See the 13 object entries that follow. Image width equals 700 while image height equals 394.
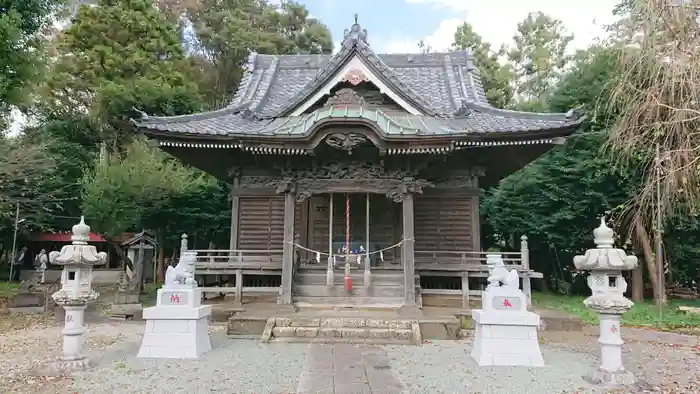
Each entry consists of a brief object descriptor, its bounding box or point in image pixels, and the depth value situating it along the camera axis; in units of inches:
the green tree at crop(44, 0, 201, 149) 873.5
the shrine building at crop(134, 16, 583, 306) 396.2
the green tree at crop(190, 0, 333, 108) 1185.4
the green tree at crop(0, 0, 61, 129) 436.5
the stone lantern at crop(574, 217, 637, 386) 232.1
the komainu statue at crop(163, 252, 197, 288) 290.5
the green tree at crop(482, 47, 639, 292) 613.9
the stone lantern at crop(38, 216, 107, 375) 253.8
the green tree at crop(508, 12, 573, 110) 1353.3
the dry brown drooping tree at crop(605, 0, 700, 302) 272.7
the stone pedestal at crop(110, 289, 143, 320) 446.4
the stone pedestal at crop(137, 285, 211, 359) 281.9
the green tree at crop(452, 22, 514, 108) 1262.3
